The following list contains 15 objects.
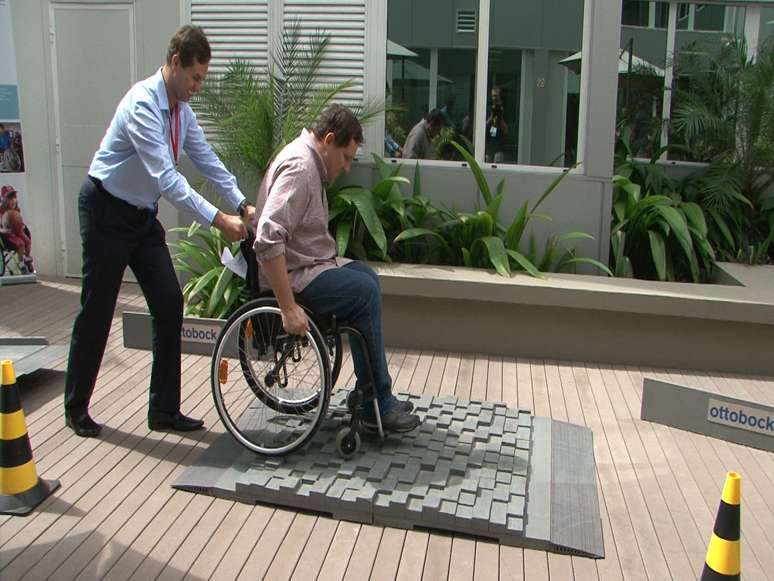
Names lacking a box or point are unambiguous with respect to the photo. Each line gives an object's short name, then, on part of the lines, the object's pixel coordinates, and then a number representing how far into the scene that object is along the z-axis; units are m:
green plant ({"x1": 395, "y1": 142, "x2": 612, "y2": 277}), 5.63
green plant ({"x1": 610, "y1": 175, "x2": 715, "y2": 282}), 5.91
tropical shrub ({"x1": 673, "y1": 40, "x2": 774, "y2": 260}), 6.28
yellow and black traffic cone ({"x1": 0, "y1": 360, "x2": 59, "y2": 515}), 2.98
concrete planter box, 5.07
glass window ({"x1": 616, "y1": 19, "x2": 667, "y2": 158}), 7.26
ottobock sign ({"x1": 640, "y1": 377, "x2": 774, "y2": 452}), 3.15
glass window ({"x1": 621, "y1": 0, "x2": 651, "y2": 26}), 7.41
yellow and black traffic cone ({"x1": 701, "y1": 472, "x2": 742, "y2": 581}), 2.19
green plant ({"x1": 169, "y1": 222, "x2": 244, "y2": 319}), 5.50
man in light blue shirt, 3.38
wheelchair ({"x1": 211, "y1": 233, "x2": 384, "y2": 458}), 3.31
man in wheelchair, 3.21
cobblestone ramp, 3.01
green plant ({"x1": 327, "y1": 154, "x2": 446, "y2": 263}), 5.62
